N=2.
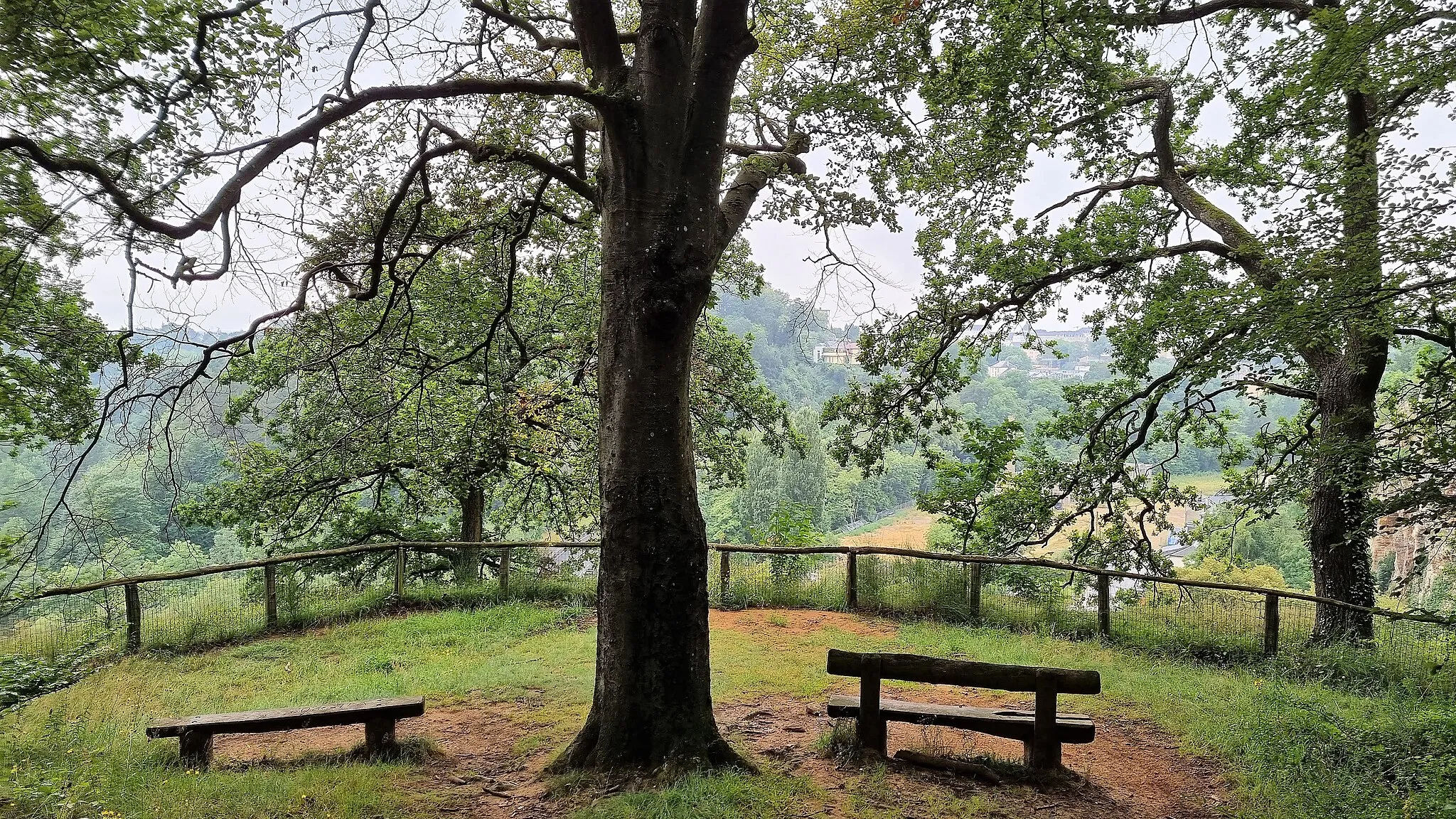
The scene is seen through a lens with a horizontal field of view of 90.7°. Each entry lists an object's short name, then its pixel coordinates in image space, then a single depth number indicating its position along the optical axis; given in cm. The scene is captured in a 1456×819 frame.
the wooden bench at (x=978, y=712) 487
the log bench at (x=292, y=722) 516
